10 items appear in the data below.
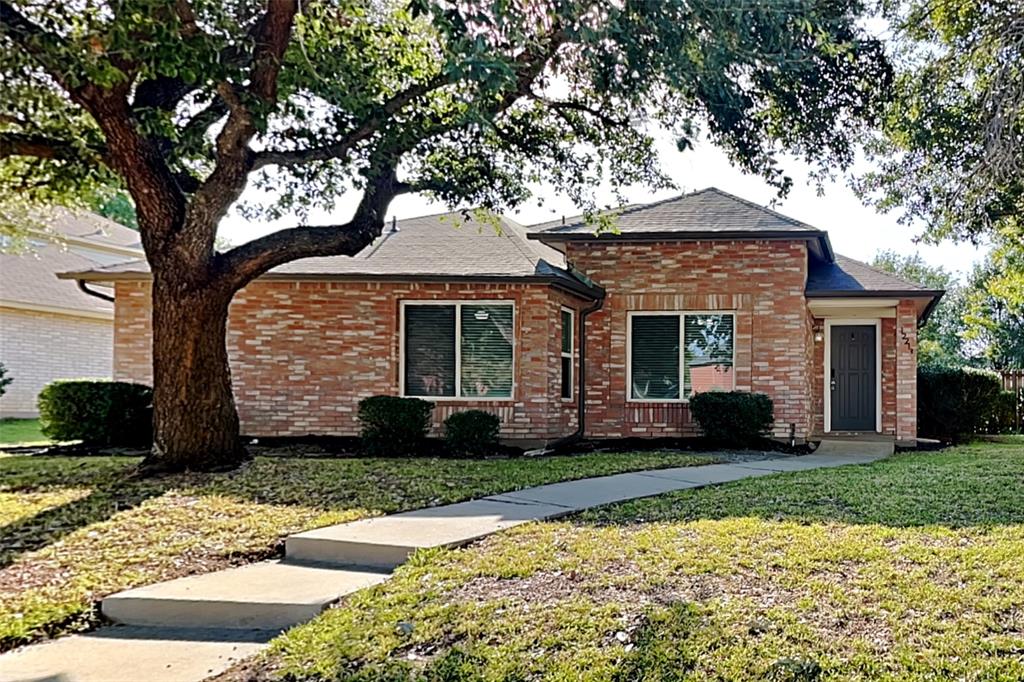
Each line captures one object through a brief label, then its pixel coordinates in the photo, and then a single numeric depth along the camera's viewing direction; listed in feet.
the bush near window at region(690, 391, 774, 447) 38.60
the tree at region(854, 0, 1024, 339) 29.45
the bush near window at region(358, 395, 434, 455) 36.76
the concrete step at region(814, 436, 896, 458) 39.96
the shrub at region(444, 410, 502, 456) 36.70
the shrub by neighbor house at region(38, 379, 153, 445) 37.63
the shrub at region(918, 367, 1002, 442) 50.70
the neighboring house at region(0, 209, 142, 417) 62.80
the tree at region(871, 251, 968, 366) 96.13
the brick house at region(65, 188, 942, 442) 40.42
